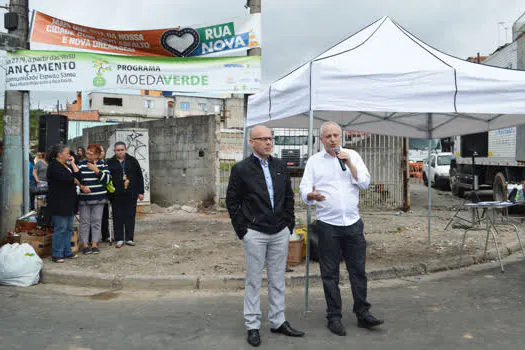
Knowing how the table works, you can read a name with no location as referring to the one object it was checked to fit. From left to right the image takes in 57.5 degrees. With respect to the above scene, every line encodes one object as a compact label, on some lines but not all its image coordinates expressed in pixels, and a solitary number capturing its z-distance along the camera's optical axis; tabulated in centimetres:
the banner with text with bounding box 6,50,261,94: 838
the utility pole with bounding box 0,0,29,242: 832
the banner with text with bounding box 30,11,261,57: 874
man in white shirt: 430
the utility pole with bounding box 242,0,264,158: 868
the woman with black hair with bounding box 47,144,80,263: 684
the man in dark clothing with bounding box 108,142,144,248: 797
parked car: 2225
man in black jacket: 405
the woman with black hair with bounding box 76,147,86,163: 1138
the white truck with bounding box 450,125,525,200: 1272
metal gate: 1305
